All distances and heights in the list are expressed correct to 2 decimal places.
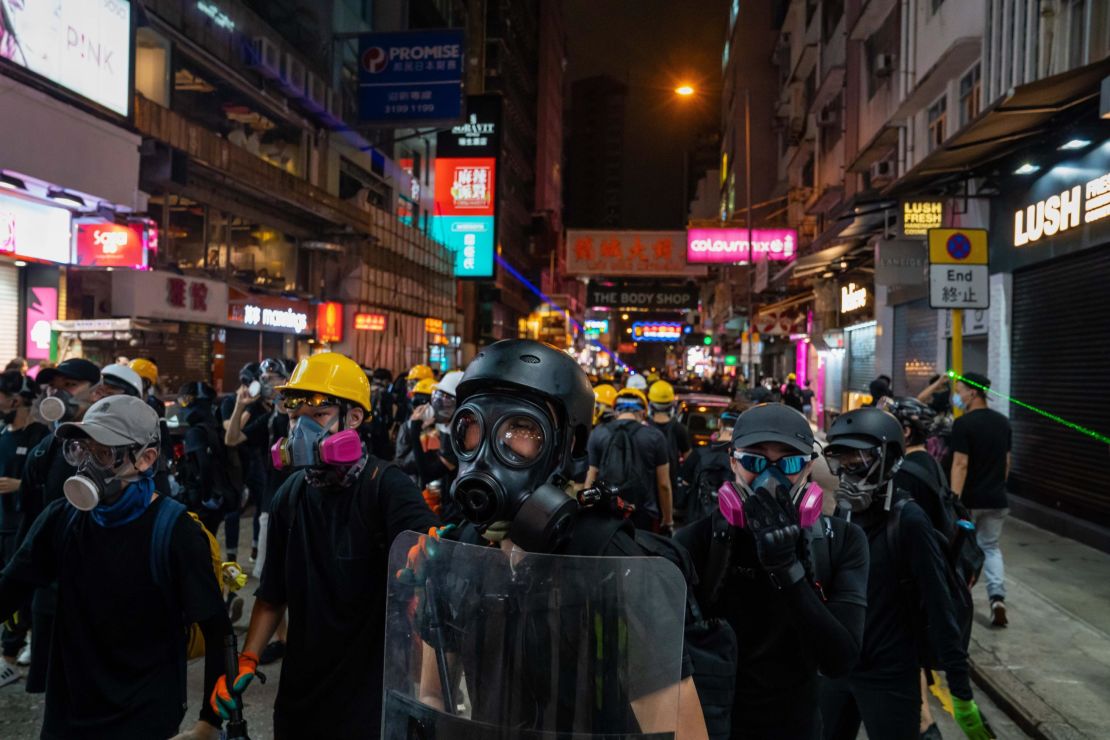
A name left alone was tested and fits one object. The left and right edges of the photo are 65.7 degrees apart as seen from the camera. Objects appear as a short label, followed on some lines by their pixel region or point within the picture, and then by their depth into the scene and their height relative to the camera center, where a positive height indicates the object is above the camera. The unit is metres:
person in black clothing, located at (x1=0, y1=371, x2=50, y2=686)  5.88 -0.59
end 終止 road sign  8.96 +1.07
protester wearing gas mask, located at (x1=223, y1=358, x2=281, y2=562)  8.26 -0.62
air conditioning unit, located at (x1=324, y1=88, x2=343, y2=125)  27.23 +8.14
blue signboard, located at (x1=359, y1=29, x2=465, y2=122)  24.41 +8.40
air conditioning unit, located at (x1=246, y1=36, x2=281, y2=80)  22.12 +7.83
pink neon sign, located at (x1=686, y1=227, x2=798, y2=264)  31.17 +4.59
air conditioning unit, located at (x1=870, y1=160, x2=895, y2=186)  20.65 +4.96
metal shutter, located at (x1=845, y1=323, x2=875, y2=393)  22.48 +0.41
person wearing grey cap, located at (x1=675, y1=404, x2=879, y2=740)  2.68 -0.71
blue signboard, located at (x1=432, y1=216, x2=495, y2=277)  40.12 +5.69
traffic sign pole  8.47 +0.35
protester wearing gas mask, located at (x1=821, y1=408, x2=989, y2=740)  3.57 -0.98
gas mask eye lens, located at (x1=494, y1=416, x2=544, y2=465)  2.20 -0.19
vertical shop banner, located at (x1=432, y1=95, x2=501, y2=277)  36.31 +7.70
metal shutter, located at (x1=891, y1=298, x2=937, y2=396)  17.23 +0.54
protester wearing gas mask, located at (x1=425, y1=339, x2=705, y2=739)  2.04 -0.23
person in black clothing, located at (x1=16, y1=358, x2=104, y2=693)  4.16 -0.65
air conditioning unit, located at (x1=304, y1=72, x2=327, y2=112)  25.64 +8.12
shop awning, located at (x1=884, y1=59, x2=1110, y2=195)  8.85 +3.06
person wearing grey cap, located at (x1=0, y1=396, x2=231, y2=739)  3.06 -0.86
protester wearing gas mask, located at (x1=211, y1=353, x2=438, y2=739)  3.07 -0.81
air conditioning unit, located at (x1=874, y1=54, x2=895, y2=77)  19.70 +7.06
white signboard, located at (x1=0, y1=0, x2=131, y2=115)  13.34 +5.16
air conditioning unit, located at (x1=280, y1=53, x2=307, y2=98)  23.83 +7.99
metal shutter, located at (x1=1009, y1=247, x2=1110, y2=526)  10.63 -0.05
